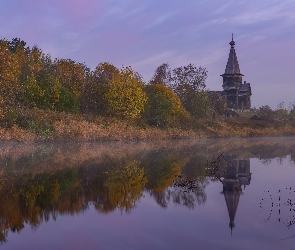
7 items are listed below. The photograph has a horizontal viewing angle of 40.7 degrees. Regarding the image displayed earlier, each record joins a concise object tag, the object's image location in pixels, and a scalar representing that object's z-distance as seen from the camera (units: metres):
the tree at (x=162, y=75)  75.12
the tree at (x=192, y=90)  71.00
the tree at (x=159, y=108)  57.31
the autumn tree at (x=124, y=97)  53.22
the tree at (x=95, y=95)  55.62
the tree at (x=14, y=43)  78.56
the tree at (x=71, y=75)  55.72
